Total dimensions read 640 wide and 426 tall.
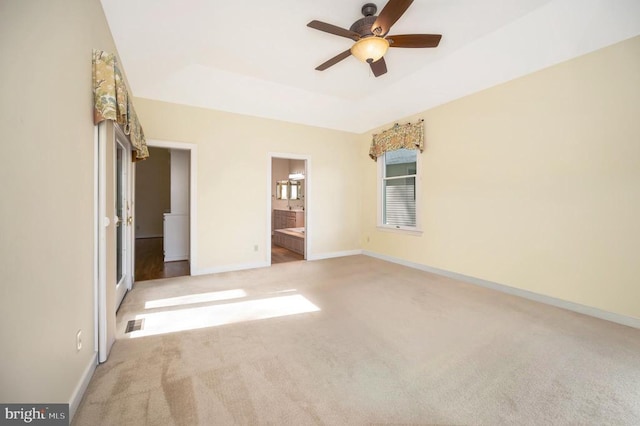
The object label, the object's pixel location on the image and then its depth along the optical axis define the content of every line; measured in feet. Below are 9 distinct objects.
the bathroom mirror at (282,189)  29.81
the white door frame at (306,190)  16.79
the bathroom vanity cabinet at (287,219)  24.98
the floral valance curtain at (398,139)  14.67
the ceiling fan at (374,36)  7.76
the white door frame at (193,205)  13.79
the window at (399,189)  15.85
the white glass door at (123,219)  10.17
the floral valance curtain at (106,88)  5.88
